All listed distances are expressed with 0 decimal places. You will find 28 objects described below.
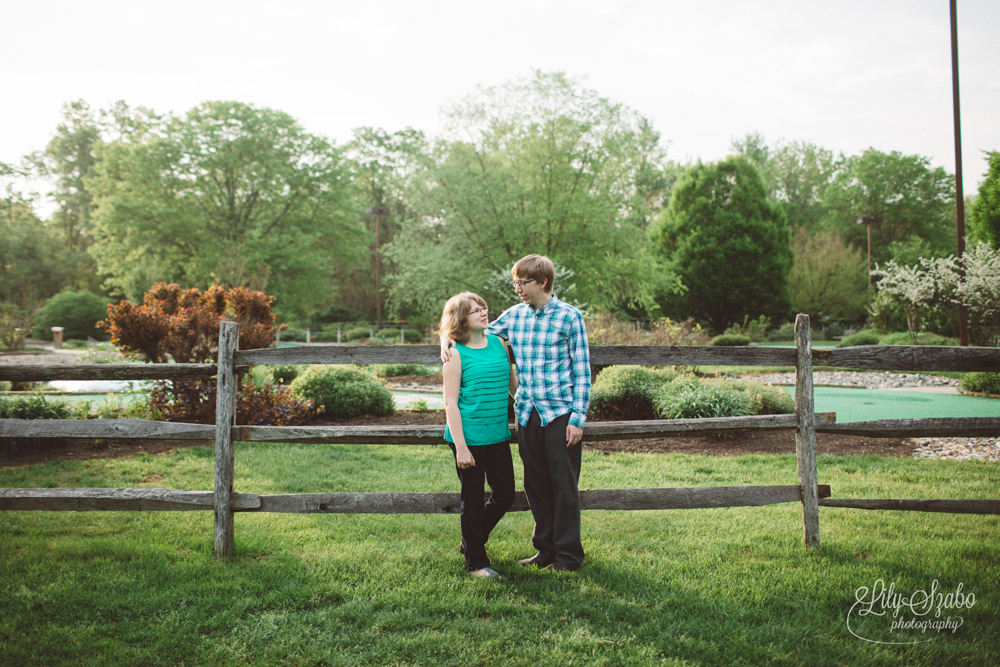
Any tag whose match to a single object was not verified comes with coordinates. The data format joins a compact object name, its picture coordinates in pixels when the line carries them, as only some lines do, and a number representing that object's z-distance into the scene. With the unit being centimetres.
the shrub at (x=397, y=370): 1562
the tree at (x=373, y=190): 4175
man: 348
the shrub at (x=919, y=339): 1964
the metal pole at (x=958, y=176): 1490
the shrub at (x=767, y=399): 833
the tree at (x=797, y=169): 4850
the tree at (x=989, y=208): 1692
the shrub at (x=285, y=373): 1239
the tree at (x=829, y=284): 3216
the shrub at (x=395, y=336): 2979
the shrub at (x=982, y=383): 1132
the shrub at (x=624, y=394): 876
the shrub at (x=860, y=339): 2339
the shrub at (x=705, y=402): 775
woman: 340
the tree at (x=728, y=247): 3031
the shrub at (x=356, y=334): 3284
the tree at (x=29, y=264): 3606
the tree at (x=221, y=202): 2759
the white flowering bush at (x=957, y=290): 1653
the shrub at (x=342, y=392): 903
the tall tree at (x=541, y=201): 2108
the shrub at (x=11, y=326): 2528
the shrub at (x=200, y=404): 791
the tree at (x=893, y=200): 4362
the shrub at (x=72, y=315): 3153
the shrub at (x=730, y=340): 2322
